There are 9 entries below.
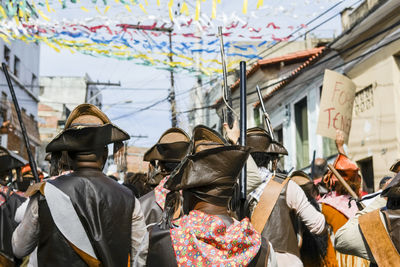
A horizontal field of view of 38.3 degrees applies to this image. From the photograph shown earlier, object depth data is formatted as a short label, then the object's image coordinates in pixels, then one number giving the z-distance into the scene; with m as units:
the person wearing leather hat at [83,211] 3.81
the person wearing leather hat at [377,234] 3.33
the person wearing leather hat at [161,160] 4.95
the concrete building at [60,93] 47.67
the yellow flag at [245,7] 10.84
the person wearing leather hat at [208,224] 2.98
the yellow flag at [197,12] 11.64
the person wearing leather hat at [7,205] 6.08
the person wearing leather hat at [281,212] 4.45
